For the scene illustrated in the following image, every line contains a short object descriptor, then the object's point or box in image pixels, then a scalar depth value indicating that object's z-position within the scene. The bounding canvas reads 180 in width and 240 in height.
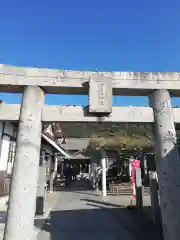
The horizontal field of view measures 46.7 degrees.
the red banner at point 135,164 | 12.09
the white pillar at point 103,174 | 13.80
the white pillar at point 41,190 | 7.82
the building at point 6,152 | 8.96
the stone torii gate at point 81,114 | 4.20
